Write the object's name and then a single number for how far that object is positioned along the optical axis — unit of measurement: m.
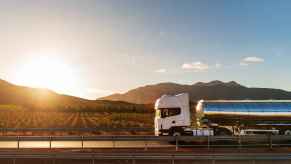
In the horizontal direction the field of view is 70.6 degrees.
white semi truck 16.89
